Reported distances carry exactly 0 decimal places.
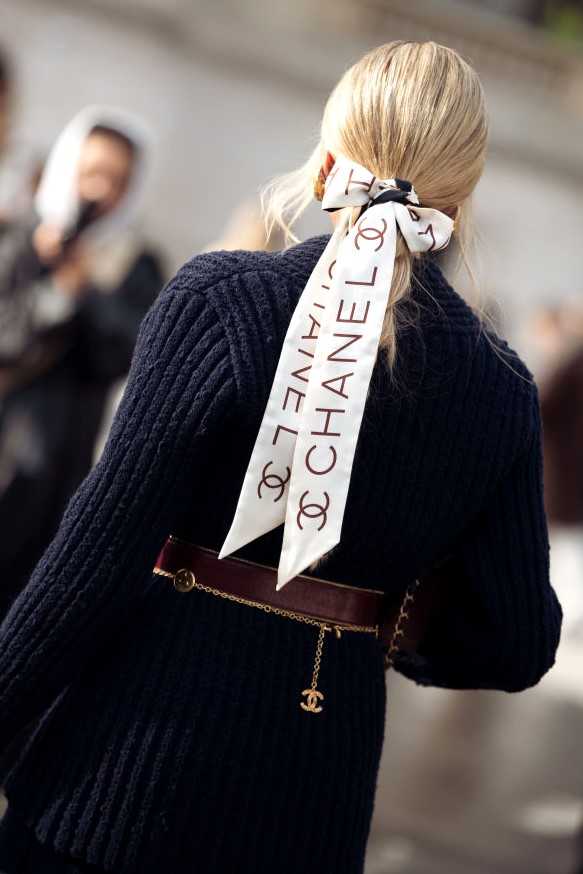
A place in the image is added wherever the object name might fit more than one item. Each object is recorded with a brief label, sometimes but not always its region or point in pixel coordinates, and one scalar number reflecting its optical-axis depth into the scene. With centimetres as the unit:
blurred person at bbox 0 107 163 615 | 943
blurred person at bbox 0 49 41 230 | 1755
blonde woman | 320
